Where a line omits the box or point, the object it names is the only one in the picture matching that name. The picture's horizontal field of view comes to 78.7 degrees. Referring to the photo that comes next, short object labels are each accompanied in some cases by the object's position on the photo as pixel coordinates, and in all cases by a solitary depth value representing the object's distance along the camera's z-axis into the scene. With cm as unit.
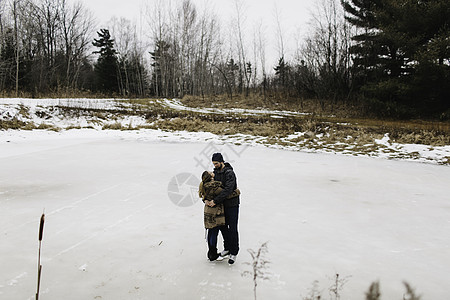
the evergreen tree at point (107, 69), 4269
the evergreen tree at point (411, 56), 1786
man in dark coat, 396
